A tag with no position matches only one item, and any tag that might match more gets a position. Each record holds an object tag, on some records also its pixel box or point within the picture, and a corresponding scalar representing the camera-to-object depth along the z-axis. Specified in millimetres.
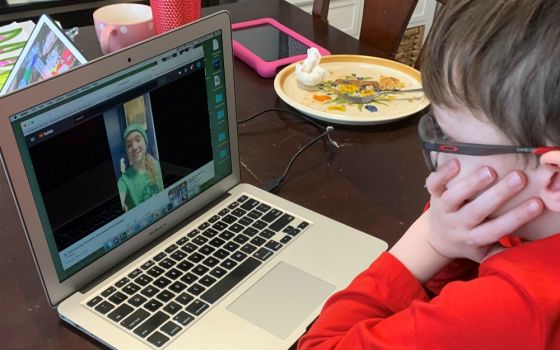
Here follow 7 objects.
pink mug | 1282
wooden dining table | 793
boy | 546
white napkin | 1315
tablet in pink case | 1425
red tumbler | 1275
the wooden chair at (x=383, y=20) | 1694
